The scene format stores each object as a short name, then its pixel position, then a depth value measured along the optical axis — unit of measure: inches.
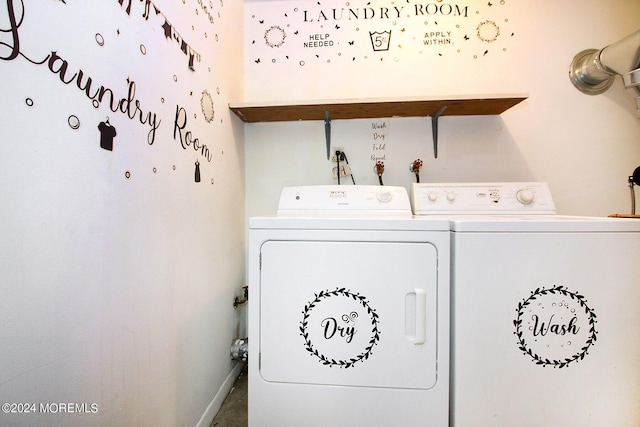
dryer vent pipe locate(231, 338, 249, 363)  56.9
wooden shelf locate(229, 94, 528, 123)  54.1
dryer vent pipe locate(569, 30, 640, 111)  48.9
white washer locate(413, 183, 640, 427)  33.6
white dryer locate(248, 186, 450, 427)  35.3
